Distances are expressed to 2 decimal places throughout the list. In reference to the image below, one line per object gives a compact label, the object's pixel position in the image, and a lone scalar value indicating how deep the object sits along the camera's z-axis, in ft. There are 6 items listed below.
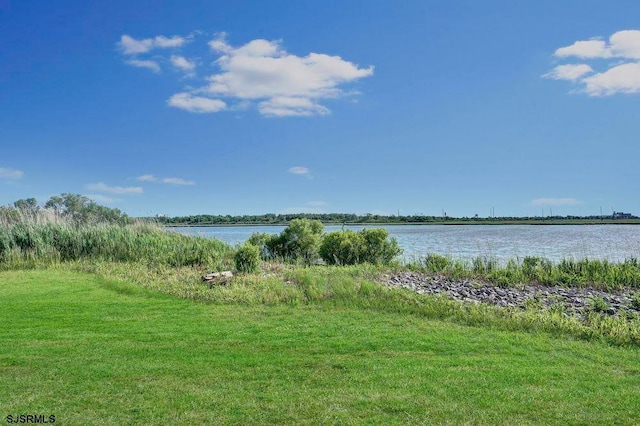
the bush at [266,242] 52.19
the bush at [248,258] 37.55
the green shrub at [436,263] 41.04
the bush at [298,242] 51.29
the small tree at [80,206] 99.38
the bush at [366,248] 46.83
